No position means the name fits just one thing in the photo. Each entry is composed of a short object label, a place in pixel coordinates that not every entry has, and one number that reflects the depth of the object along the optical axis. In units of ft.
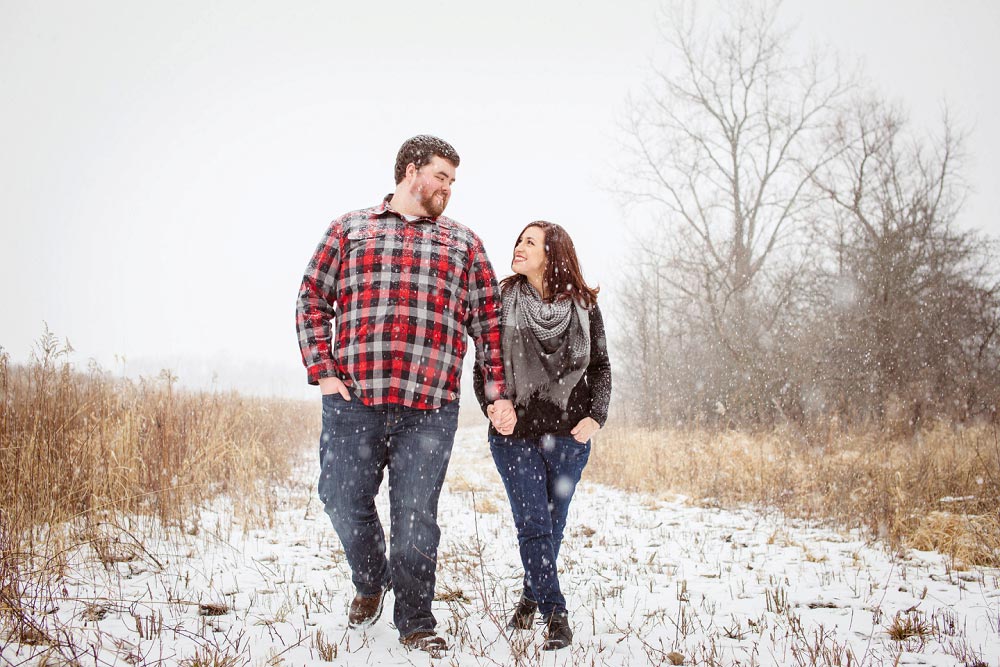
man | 7.70
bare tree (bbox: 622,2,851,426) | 41.60
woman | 8.21
